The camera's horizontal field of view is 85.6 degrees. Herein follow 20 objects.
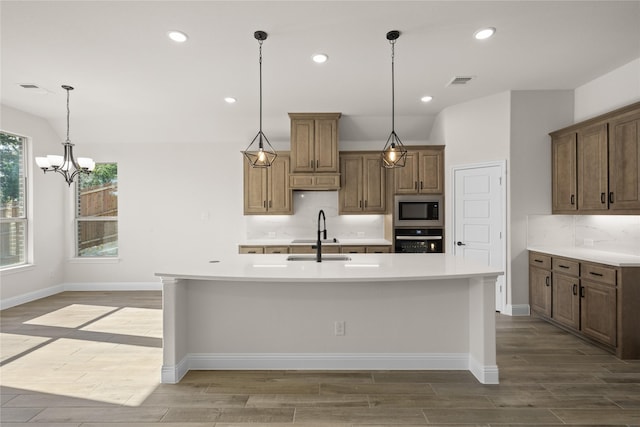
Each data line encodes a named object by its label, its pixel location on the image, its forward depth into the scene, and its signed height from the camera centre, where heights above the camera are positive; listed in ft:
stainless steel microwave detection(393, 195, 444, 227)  17.33 +0.07
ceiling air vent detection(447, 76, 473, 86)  12.91 +5.08
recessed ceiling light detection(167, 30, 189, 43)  9.43 +4.97
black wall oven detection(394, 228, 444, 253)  17.20 -1.33
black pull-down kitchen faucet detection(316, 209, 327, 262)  10.59 -1.22
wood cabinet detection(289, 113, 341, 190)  17.38 +3.33
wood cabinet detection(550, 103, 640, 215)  10.80 +1.67
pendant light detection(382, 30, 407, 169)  9.60 +1.85
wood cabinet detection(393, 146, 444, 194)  17.40 +2.14
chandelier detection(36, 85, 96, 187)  12.98 +2.02
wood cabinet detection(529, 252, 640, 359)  10.37 -2.96
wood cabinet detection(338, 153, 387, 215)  18.03 +1.55
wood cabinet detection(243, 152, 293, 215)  18.13 +1.27
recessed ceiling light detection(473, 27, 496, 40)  9.48 +5.03
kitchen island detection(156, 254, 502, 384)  9.73 -3.10
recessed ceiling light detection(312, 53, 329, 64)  10.93 +5.02
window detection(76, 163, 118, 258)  19.99 +0.11
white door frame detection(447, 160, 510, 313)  14.83 +0.13
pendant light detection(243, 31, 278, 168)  9.49 +1.98
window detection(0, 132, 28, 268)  16.30 +0.70
